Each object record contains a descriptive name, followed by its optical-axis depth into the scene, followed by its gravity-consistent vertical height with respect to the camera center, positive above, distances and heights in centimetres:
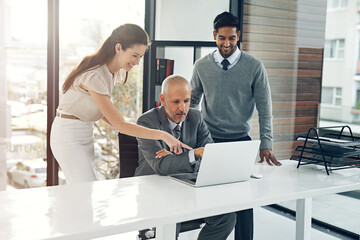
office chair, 233 -45
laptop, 173 -37
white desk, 132 -48
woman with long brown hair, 225 -15
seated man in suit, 200 -34
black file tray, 218 -38
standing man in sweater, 256 -8
